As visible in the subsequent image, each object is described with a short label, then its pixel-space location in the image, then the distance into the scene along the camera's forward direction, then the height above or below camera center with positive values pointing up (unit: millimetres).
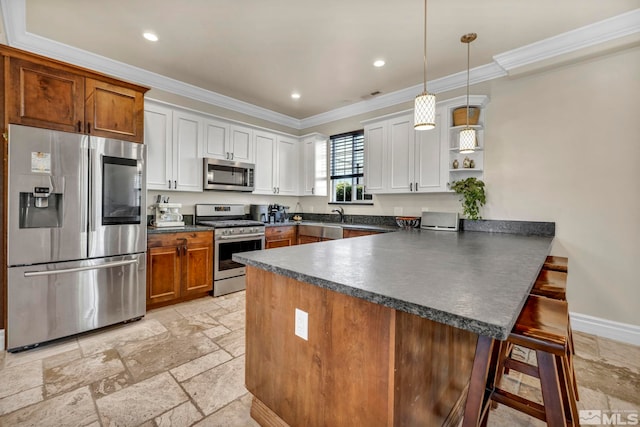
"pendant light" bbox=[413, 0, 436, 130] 1904 +691
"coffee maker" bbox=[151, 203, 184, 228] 3335 -66
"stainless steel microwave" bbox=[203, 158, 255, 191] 3812 +505
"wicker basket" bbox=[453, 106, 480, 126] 3141 +1089
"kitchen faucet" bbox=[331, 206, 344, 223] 4664 -16
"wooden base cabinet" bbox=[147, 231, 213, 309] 3051 -657
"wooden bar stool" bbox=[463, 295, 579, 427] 1044 -601
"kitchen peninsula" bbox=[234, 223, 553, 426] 922 -467
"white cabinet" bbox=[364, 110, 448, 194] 3363 +714
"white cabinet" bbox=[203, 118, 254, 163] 3836 +990
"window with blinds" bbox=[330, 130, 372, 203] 4535 +726
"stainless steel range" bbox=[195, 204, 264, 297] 3582 -408
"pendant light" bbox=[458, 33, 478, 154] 2646 +706
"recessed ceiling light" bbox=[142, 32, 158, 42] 2619 +1636
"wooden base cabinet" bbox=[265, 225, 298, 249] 4162 -385
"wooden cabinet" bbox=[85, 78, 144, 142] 2529 +934
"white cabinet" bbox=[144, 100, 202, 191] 3320 +774
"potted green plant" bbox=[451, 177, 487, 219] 3111 +209
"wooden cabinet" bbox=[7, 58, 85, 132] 2205 +927
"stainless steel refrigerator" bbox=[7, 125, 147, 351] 2193 -208
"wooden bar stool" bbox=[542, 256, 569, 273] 2069 -401
